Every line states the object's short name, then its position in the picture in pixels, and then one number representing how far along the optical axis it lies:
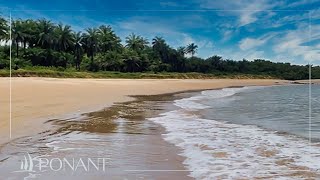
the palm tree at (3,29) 35.61
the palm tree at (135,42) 50.95
